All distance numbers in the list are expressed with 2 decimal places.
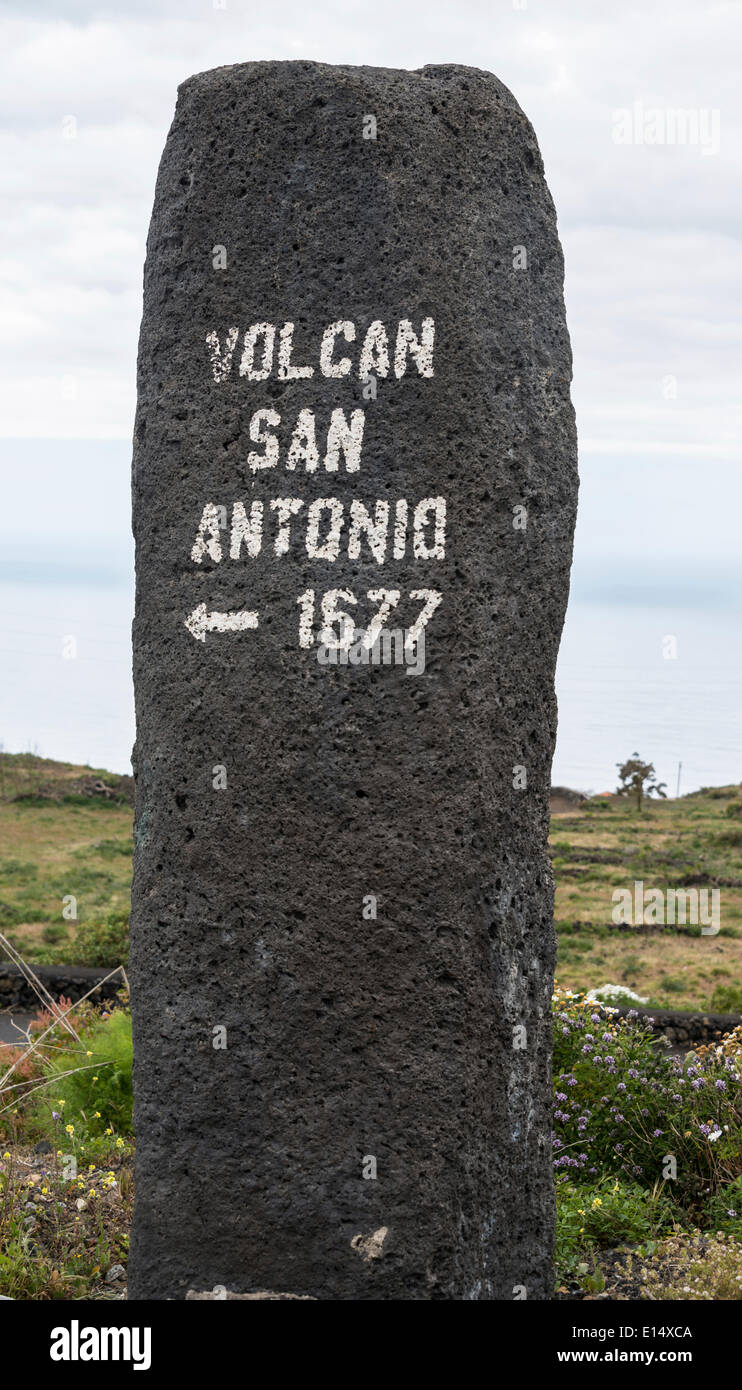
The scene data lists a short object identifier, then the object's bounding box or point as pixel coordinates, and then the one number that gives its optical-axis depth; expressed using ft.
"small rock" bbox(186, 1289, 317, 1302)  15.03
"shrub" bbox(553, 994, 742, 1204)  22.07
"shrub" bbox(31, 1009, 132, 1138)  25.54
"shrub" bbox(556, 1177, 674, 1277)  19.52
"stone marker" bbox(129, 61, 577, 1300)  15.07
